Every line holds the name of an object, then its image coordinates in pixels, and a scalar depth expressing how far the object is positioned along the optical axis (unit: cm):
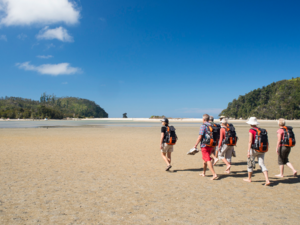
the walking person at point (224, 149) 756
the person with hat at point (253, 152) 591
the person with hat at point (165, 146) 736
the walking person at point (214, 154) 845
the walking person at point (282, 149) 644
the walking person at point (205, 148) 653
